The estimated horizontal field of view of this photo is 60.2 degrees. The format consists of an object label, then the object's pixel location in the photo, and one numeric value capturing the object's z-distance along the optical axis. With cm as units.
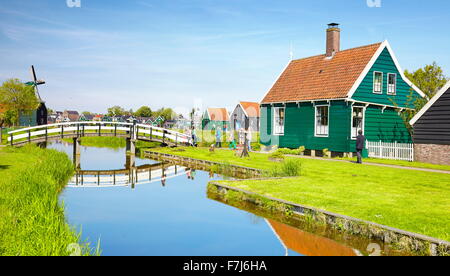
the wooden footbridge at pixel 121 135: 2616
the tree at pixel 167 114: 11851
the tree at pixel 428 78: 4018
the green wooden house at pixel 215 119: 6802
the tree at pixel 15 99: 4994
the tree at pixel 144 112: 12038
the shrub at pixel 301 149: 2385
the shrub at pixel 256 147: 3056
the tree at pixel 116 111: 11920
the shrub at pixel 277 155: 2084
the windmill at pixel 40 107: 6424
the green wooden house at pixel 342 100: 2225
